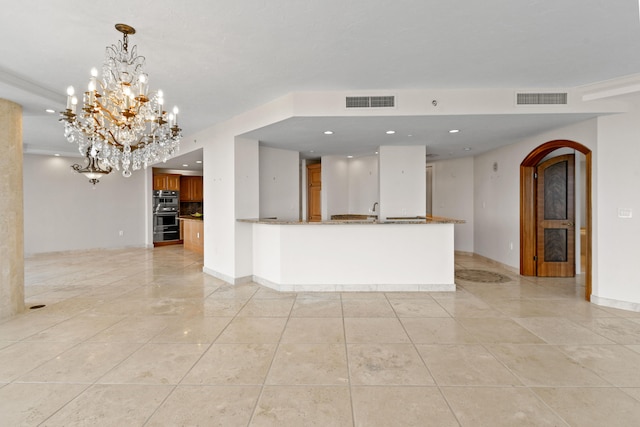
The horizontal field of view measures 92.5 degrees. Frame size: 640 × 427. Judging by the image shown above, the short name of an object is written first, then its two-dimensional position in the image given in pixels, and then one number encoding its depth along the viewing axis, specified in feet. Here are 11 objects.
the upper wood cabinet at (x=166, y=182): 31.42
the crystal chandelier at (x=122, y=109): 8.82
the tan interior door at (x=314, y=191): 25.85
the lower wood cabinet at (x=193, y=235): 26.84
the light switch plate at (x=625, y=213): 12.44
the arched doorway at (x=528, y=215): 18.10
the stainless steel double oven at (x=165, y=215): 31.40
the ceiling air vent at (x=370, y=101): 12.71
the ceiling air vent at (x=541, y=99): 12.41
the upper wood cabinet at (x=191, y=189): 33.76
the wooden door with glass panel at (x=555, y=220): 18.03
